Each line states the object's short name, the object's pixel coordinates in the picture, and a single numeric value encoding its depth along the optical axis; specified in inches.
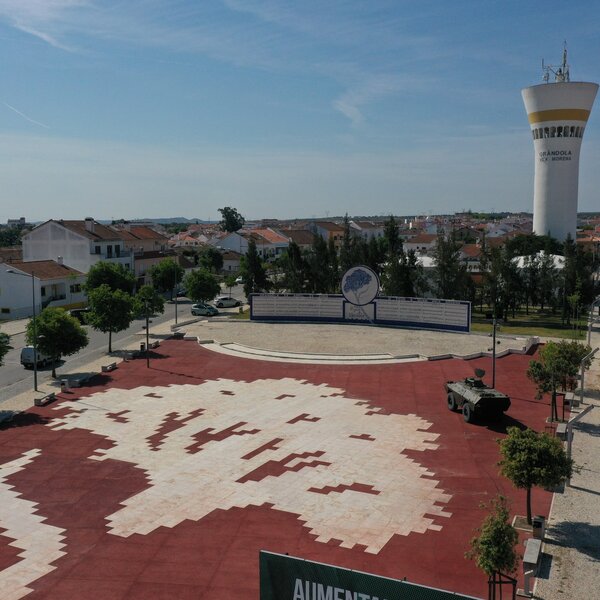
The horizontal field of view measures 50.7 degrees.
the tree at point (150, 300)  1716.3
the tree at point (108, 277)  2119.8
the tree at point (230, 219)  6545.3
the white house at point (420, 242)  4804.6
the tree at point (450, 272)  2025.1
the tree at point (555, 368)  960.9
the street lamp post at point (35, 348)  1174.4
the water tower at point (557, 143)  3142.2
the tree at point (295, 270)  2356.1
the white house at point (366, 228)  5872.0
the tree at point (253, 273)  2352.1
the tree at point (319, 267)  2352.4
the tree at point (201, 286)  2208.4
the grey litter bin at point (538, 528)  605.6
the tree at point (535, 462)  613.0
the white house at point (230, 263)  3897.6
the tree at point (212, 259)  3575.3
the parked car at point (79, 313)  2013.5
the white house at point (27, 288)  2184.5
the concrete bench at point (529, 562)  527.2
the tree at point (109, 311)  1500.4
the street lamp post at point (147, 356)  1386.8
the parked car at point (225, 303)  2404.7
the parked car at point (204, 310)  2187.9
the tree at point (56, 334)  1273.4
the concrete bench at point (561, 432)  854.5
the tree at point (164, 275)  2608.3
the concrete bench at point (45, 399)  1099.1
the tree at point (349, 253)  2395.4
